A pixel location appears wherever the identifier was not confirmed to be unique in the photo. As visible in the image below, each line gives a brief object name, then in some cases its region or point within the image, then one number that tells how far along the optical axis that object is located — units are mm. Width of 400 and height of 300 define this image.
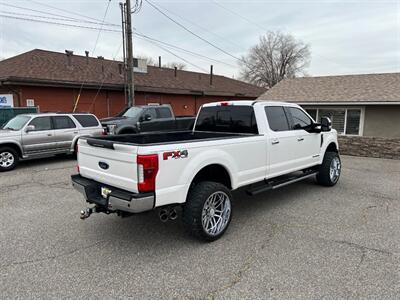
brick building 14664
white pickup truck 3324
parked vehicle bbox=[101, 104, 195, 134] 11266
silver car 8633
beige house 13375
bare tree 53219
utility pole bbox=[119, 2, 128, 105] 15031
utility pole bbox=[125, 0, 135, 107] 14430
